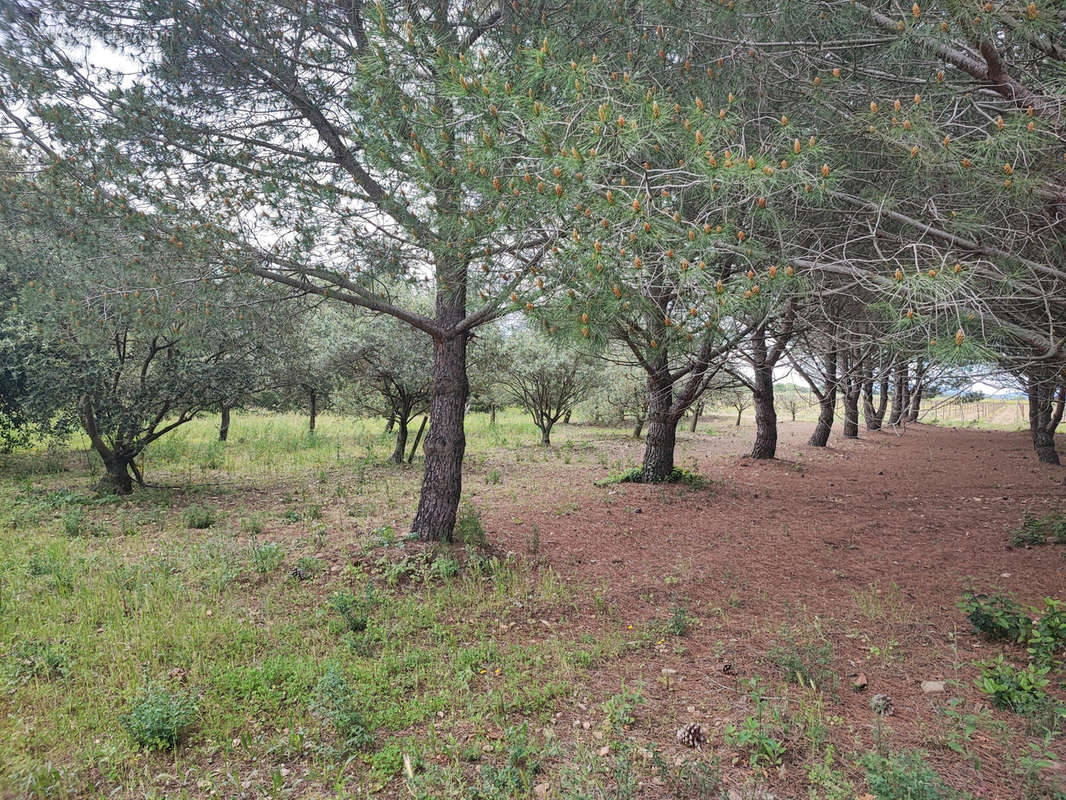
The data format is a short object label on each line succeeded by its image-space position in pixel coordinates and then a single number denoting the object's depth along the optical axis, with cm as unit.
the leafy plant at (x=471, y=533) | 572
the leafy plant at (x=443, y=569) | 489
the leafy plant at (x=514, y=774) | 234
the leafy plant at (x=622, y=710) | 280
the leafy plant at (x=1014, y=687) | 271
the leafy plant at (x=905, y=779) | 205
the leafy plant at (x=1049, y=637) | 312
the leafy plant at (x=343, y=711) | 270
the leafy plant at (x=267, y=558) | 512
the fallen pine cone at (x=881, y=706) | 281
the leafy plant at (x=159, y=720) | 269
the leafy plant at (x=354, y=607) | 397
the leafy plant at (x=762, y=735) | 245
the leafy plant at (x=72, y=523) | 638
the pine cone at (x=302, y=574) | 495
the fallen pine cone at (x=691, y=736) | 261
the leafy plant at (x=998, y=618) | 342
